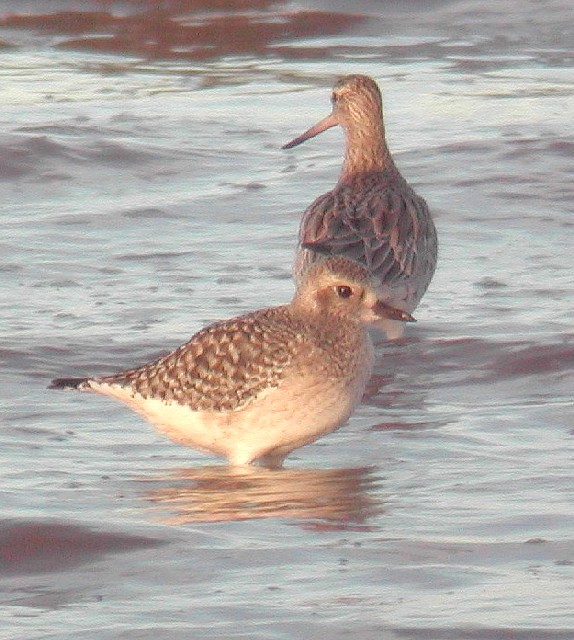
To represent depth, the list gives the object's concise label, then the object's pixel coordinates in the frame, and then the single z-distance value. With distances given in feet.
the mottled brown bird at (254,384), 46.68
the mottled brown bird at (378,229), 61.52
